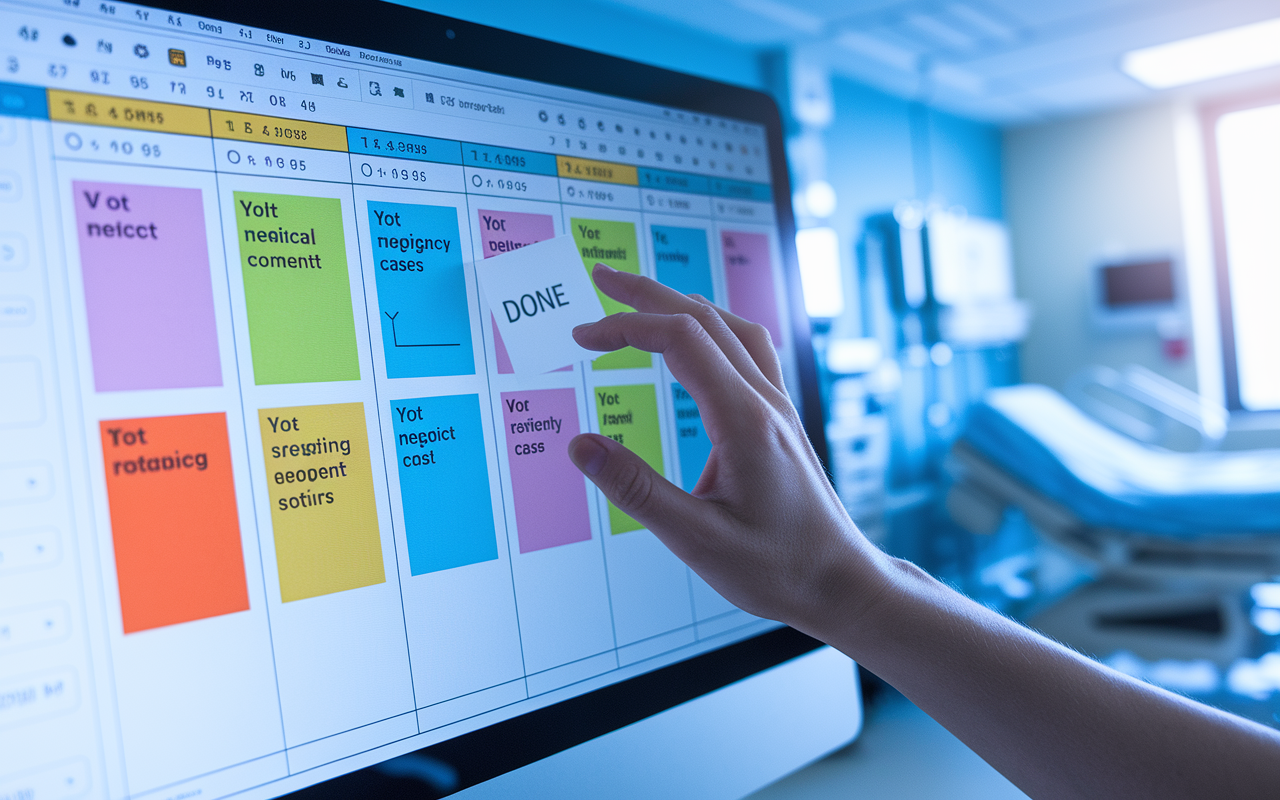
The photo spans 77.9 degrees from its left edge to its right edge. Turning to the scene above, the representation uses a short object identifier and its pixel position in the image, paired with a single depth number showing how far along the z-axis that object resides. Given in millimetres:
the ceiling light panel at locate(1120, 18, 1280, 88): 2844
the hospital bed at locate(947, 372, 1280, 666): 2051
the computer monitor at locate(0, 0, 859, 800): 302
